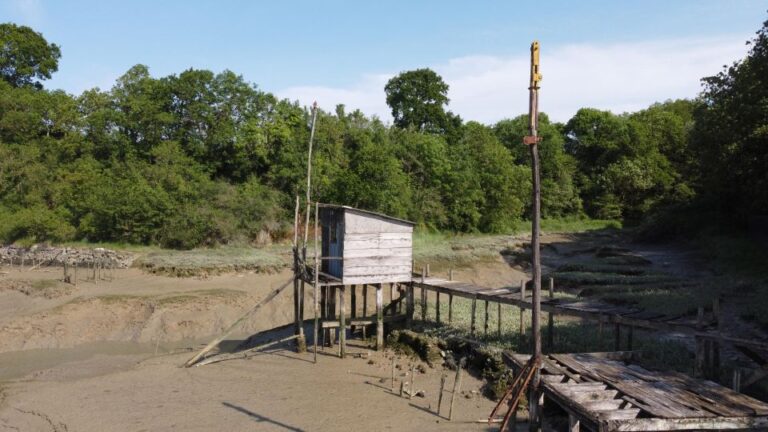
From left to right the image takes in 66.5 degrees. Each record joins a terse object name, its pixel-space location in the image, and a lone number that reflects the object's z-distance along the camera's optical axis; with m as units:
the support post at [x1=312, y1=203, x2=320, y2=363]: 19.67
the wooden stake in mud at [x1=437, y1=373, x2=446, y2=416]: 14.05
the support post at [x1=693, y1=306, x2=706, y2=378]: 12.76
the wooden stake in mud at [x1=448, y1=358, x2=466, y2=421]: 14.03
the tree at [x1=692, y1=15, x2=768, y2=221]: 27.50
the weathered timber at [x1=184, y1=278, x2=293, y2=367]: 19.64
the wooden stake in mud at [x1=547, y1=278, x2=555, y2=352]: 16.95
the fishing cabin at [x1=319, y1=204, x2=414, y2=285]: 20.67
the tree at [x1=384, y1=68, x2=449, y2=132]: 62.00
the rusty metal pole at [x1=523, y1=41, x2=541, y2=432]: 9.45
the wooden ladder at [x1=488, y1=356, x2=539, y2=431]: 9.91
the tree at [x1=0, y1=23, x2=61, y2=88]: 52.56
